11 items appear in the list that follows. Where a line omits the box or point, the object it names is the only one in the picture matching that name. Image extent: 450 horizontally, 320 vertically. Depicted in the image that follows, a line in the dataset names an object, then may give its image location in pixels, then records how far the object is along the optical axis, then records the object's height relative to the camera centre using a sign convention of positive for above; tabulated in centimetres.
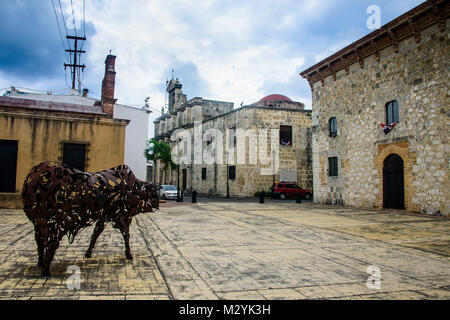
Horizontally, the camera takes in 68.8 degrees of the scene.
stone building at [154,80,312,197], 3053 +304
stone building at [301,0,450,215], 1398 +332
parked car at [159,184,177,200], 2595 -97
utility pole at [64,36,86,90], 3170 +1201
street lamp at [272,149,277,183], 3066 +238
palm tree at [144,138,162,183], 3312 +320
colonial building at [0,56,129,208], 1412 +175
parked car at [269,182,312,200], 2870 -73
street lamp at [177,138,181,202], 4450 +454
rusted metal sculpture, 469 -34
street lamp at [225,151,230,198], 3256 +247
